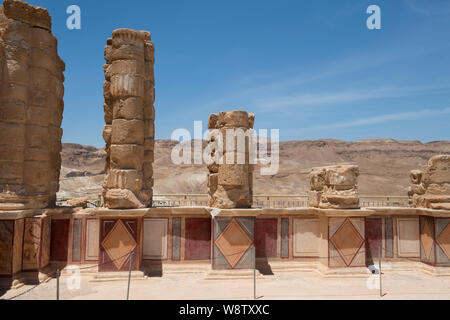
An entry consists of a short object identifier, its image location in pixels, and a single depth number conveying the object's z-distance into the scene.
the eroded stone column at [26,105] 7.17
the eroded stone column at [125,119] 7.49
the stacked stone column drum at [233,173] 7.56
